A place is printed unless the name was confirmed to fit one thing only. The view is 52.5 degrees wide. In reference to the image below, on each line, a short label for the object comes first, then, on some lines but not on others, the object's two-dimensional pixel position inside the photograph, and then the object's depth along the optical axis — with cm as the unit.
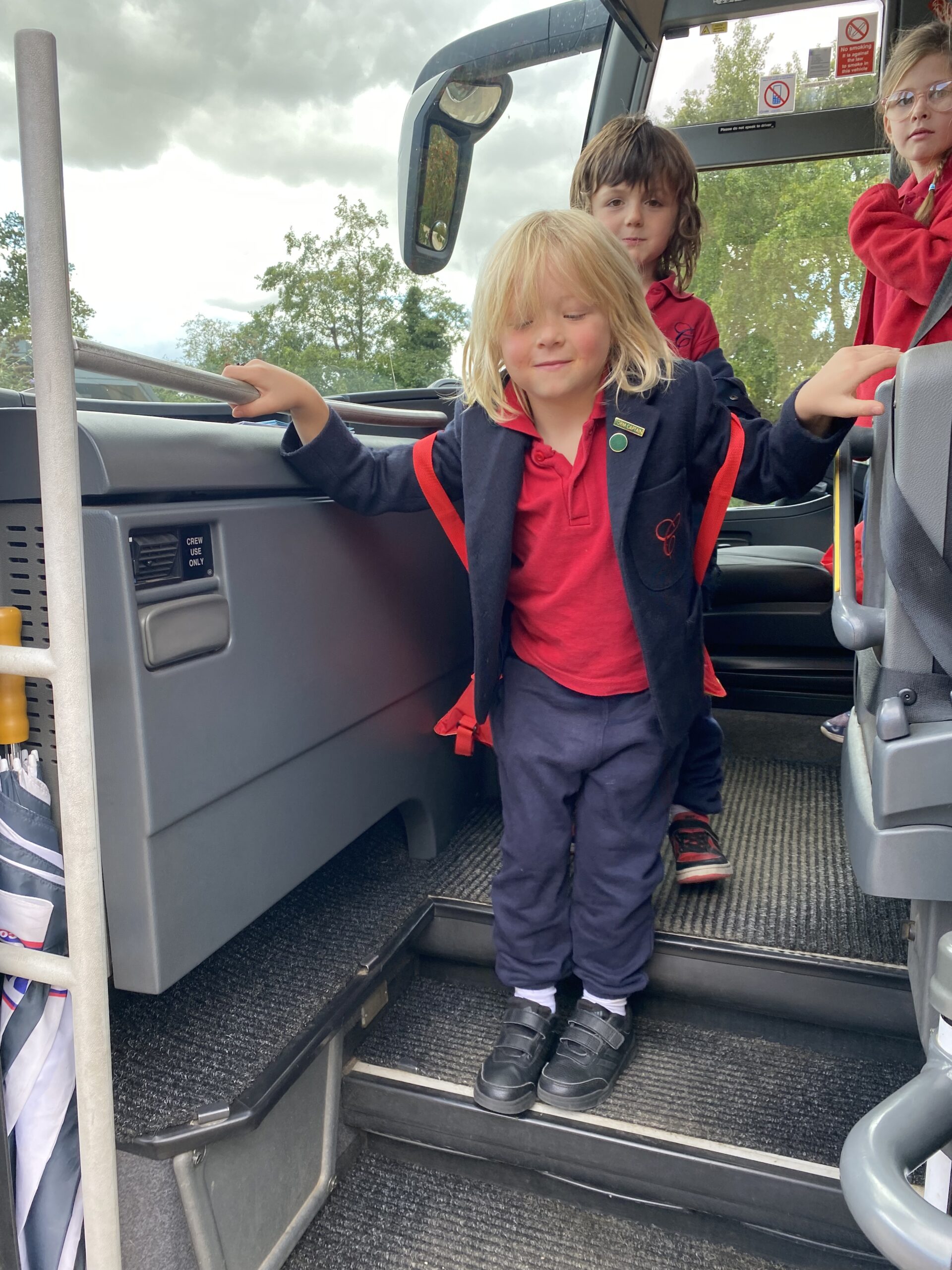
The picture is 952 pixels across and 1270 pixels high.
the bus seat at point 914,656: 95
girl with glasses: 167
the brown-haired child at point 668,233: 168
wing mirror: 182
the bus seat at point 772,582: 234
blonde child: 123
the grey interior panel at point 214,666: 96
